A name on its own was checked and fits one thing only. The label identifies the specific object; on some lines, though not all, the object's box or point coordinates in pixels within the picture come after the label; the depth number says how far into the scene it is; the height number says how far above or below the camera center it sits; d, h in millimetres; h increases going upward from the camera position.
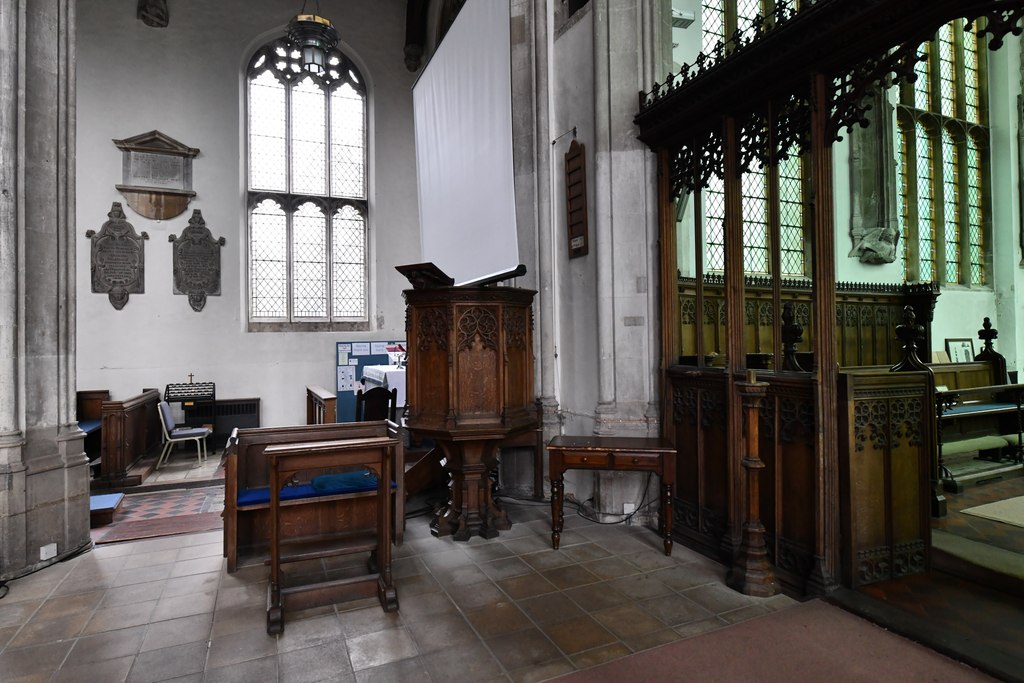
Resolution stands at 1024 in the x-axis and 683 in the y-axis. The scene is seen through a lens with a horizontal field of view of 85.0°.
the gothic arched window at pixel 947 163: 8180 +2726
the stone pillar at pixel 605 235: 4219 +863
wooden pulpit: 3883 -240
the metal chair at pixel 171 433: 6576 -932
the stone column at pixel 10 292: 3365 +411
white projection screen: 4516 +1895
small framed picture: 7500 -78
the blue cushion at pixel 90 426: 6409 -807
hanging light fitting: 7277 +4237
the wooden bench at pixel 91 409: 6730 -660
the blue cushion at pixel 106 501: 4453 -1194
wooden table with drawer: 3465 -701
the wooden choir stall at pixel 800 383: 2805 -211
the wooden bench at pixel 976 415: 4609 -651
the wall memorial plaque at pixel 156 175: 7895 +2608
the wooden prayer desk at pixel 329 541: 2705 -1013
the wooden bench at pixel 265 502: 3418 -930
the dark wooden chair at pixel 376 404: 5770 -528
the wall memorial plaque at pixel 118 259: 7711 +1361
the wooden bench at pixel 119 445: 5676 -929
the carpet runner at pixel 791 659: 2193 -1292
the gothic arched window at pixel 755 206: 6402 +1726
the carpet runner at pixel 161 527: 4039 -1311
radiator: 8031 -881
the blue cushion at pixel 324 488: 3318 -814
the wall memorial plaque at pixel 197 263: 8102 +1357
